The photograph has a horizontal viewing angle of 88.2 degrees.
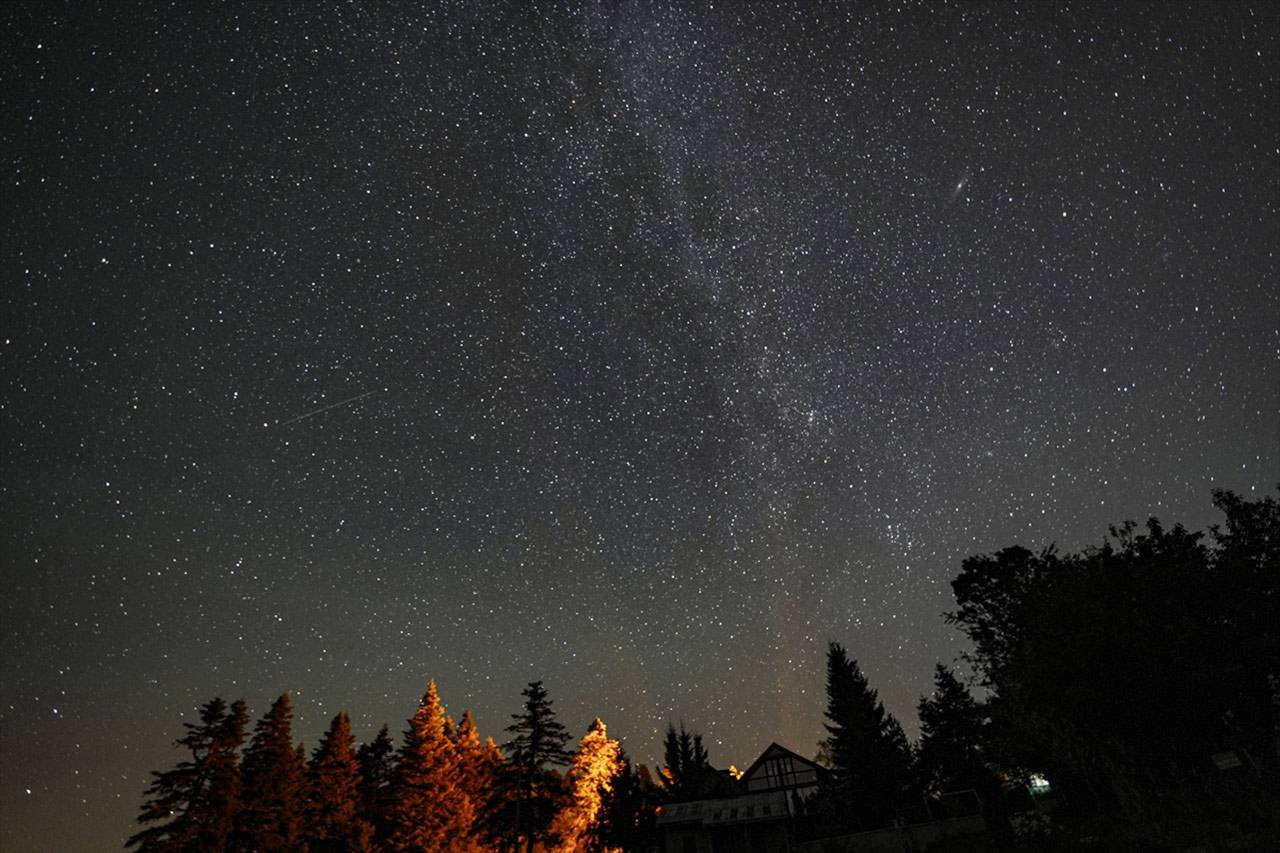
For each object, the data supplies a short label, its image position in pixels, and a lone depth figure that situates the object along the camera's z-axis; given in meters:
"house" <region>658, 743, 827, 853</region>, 38.91
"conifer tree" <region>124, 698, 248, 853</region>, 28.92
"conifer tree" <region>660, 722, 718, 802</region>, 56.51
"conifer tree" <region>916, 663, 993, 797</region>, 40.47
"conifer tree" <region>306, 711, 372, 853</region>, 38.91
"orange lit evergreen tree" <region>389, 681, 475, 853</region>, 39.31
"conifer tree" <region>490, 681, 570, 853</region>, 36.56
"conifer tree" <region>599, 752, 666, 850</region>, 46.81
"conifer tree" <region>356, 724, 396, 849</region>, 41.47
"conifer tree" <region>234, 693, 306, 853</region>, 32.28
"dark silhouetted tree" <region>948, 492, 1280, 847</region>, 24.02
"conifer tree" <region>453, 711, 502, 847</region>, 38.91
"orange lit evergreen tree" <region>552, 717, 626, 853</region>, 38.94
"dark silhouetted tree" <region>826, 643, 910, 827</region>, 38.75
